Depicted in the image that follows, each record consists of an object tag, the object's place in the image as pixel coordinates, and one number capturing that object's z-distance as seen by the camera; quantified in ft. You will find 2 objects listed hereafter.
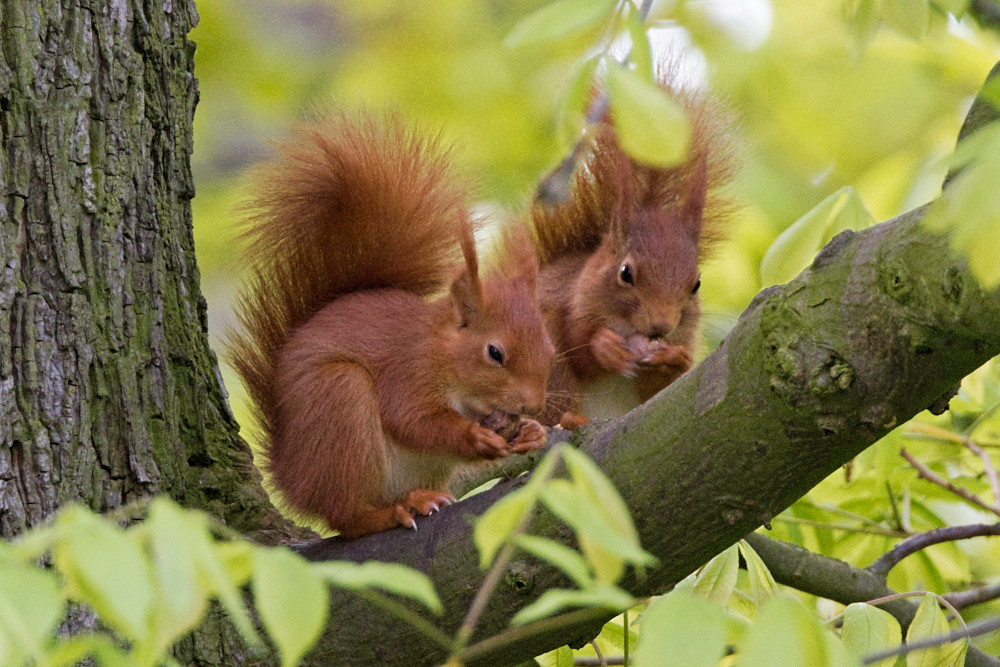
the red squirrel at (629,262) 19.56
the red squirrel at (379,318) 19.32
